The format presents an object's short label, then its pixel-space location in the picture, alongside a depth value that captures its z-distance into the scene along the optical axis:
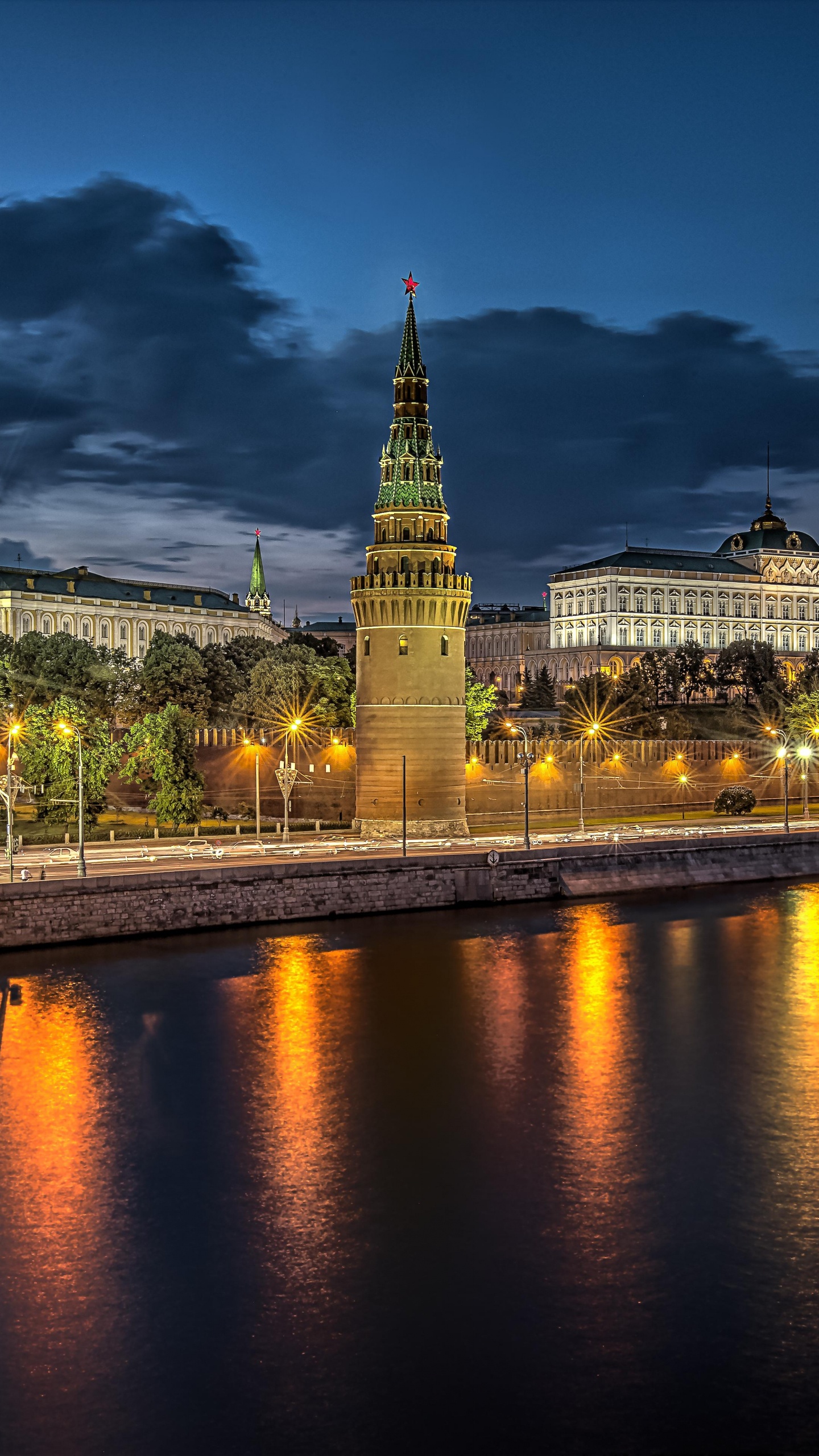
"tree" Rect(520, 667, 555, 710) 164.00
